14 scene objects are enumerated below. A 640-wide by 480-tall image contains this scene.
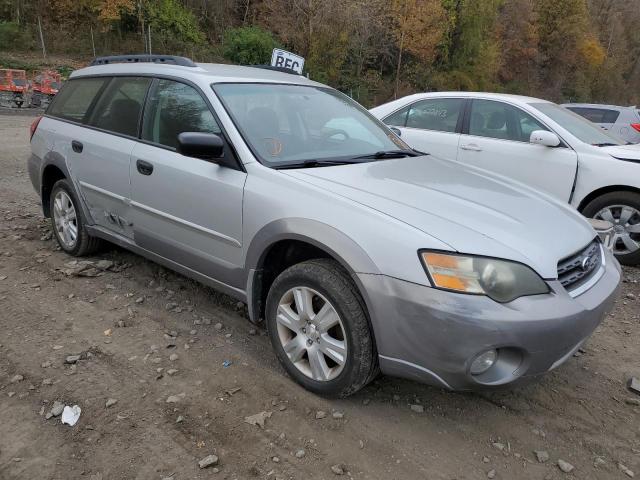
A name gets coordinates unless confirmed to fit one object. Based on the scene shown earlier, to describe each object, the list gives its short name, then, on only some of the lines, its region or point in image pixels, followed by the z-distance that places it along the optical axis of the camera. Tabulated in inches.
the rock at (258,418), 103.7
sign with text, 315.3
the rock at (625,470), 94.2
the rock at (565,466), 94.5
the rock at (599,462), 96.4
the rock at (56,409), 104.4
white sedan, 202.2
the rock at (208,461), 92.1
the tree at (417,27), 1529.3
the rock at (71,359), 122.3
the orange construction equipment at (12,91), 825.5
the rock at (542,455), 96.8
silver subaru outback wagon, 91.6
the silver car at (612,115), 487.5
